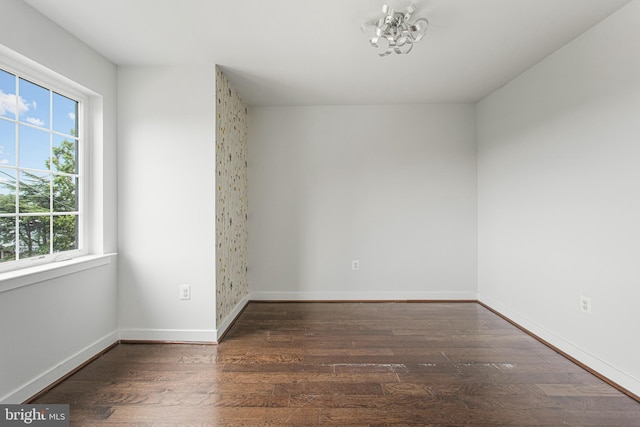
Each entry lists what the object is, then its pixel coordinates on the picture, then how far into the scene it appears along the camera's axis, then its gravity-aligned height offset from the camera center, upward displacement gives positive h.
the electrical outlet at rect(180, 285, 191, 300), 2.51 -0.66
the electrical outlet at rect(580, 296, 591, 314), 2.09 -0.67
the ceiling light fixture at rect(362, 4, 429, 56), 1.81 +1.23
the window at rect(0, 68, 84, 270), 1.77 +0.29
